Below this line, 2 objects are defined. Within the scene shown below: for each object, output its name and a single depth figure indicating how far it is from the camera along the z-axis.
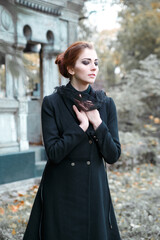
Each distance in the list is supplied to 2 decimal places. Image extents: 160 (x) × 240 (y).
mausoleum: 5.48
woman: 2.11
